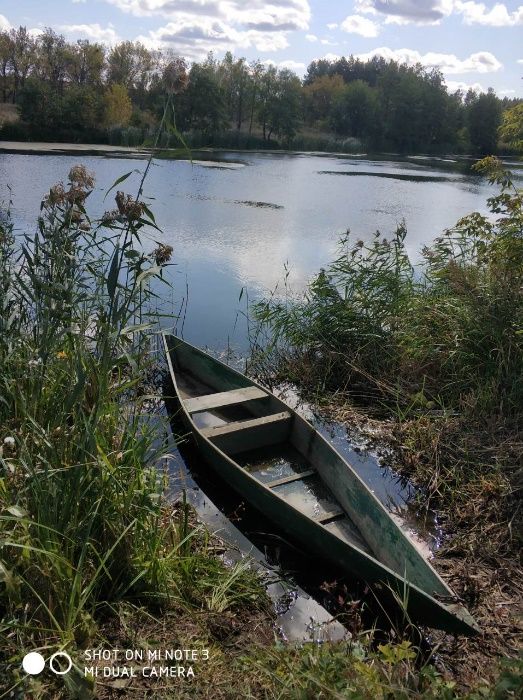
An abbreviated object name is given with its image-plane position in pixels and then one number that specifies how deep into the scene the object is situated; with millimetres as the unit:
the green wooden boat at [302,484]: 2645
